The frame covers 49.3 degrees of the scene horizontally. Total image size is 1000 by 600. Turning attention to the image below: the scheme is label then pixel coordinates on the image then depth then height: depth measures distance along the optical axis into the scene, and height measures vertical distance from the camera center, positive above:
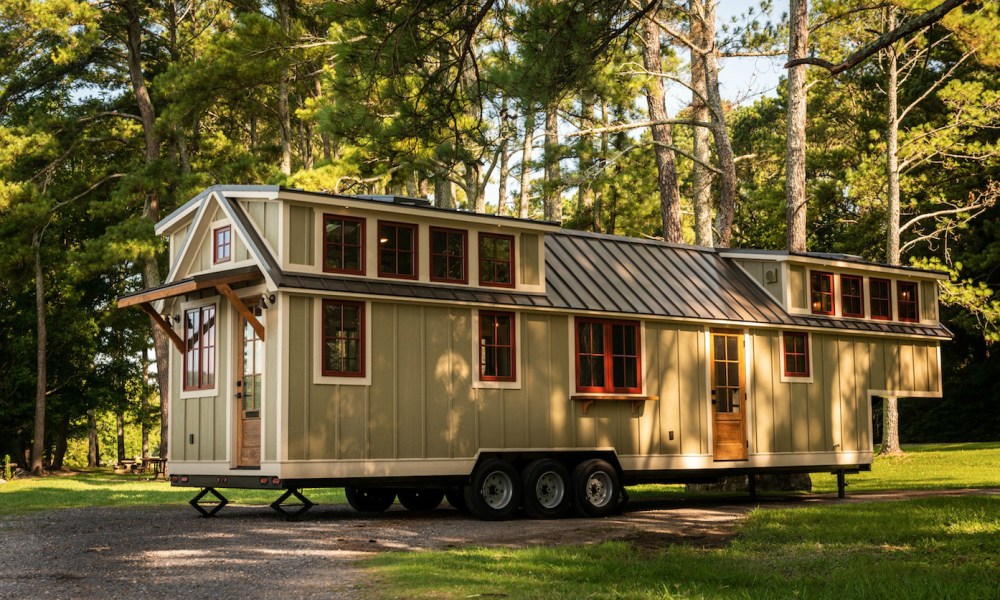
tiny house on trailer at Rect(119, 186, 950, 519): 13.62 +0.45
